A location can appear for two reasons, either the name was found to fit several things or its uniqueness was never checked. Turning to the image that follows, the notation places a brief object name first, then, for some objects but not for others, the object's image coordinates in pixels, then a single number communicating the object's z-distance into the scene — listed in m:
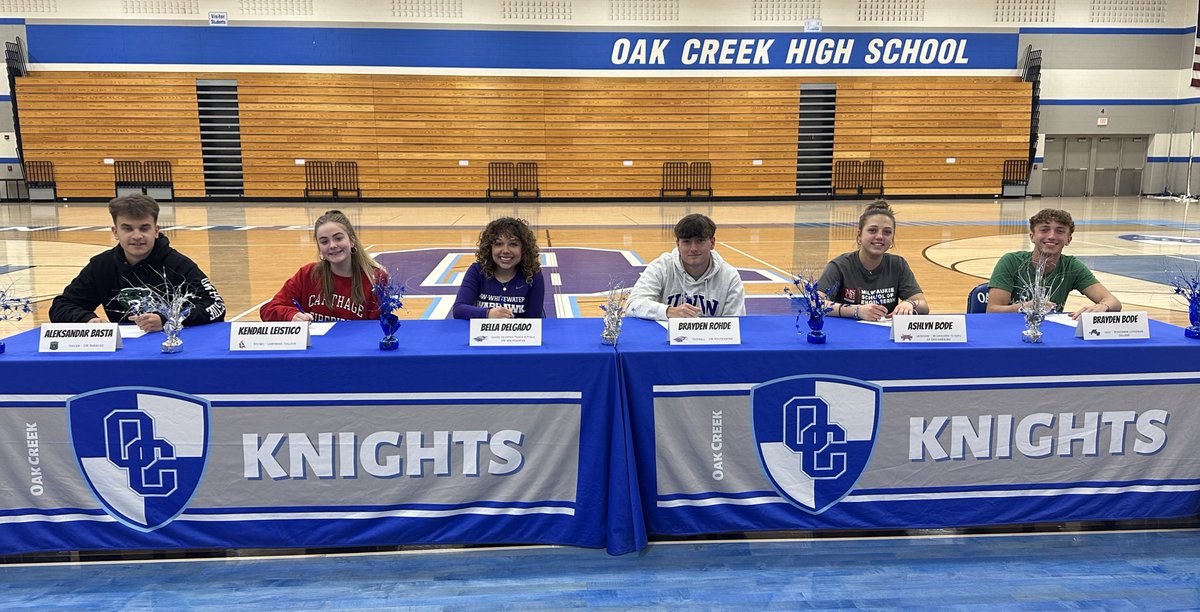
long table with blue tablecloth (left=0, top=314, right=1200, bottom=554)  2.57
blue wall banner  20.92
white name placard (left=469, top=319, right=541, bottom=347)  2.72
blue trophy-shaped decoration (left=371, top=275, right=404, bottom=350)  2.68
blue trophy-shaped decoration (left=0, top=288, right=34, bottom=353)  2.84
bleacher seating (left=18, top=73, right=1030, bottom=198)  21.22
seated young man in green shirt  3.70
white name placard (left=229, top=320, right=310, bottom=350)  2.64
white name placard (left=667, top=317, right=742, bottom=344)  2.75
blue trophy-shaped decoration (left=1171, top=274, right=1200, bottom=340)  2.84
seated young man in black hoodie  3.28
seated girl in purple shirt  3.70
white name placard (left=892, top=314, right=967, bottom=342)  2.77
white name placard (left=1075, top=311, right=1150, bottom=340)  2.80
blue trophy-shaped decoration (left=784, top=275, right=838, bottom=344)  2.79
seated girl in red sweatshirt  3.66
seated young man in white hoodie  3.59
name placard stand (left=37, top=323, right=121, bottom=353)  2.59
